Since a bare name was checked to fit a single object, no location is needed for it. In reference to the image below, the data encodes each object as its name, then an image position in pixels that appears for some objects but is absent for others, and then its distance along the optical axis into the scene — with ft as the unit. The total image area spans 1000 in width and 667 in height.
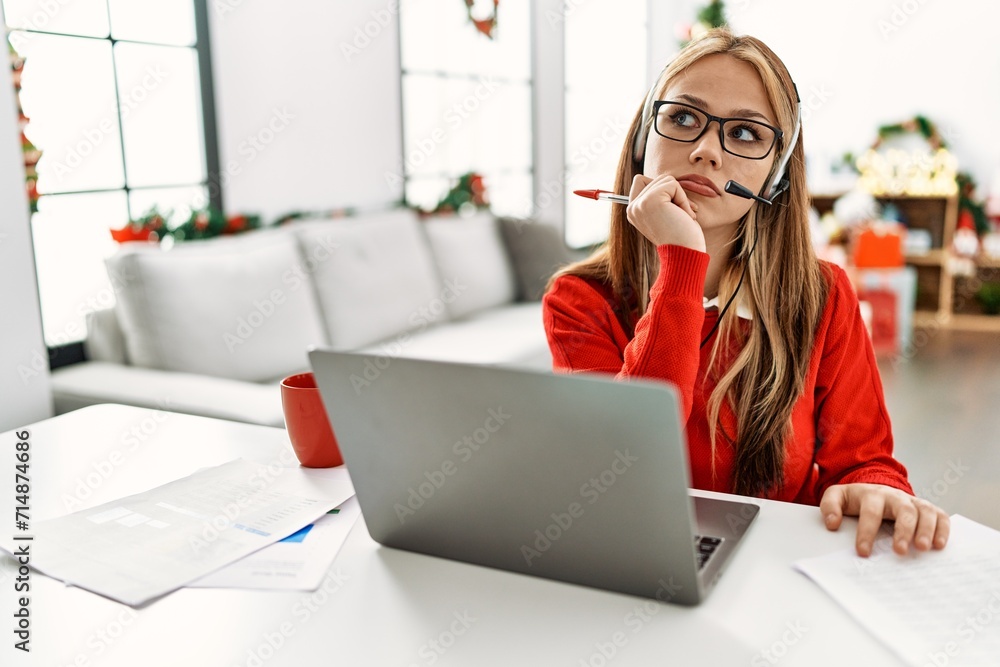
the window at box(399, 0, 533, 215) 13.17
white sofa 7.50
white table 2.24
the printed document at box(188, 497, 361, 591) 2.65
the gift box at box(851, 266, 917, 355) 15.43
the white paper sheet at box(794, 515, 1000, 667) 2.23
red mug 3.53
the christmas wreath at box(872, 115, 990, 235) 18.02
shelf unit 17.79
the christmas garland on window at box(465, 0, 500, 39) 14.12
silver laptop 2.21
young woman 3.75
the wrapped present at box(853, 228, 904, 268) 16.01
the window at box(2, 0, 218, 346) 7.86
